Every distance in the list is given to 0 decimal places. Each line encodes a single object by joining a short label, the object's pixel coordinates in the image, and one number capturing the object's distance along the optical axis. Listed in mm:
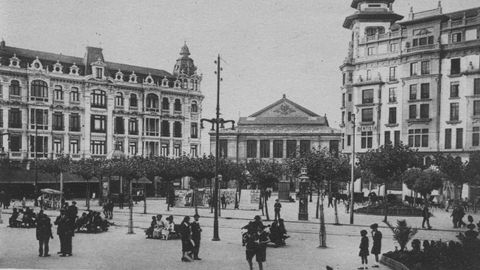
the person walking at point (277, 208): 29641
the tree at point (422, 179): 33406
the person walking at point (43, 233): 19328
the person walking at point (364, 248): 17641
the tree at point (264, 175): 36938
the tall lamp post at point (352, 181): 28992
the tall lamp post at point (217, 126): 22953
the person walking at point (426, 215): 28109
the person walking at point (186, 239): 18641
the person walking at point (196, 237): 19125
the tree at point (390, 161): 32188
